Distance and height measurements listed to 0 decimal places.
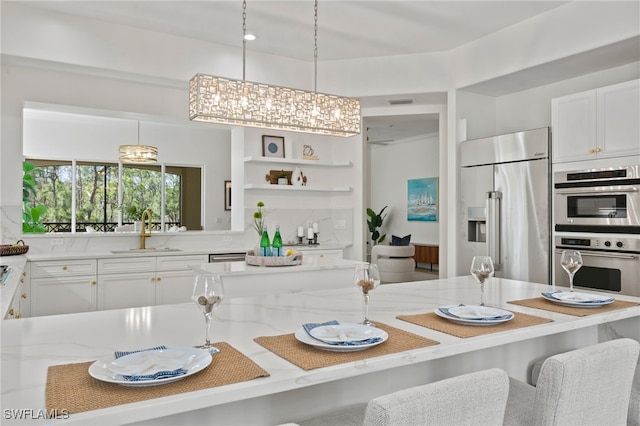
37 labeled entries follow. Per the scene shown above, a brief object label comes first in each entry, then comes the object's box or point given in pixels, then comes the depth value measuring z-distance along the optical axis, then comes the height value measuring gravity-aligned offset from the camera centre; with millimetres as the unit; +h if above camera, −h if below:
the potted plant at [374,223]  10109 -132
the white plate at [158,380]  984 -349
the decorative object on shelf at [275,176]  5289 +479
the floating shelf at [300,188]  5102 +342
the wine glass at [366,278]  1496 -198
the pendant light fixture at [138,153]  6543 +920
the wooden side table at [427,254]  8891 -714
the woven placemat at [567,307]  1729 -355
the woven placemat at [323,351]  1165 -362
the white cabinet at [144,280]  4129 -595
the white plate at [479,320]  1526 -344
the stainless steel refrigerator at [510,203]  3945 +139
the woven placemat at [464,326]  1450 -359
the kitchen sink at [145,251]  4457 -333
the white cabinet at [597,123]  3367 +740
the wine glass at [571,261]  2006 -189
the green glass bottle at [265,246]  3328 -211
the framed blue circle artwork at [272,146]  5297 +827
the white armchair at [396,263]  7453 -749
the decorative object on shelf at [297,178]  5348 +463
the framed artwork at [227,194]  8812 +449
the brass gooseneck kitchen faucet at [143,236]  4723 -195
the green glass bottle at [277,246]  3342 -212
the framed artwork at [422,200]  9219 +378
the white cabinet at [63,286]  3844 -599
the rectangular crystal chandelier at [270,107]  2949 +768
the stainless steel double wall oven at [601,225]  3322 -51
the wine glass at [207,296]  1214 -209
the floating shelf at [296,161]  5082 +644
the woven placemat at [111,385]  912 -366
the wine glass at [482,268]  1793 -197
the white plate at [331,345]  1234 -347
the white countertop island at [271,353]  999 -366
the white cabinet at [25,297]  3524 -644
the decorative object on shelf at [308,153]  5480 +779
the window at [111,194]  7766 +410
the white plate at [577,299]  1826 -337
